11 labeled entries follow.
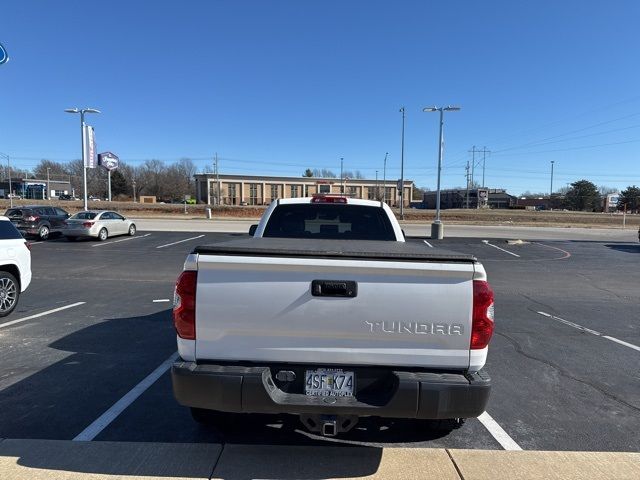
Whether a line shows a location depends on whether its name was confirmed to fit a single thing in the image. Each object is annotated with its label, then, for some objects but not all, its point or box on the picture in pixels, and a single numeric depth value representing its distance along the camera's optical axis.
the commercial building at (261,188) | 114.25
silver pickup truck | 2.69
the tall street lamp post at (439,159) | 26.72
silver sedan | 20.39
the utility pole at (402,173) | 44.49
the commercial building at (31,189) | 116.38
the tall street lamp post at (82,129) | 30.67
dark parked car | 20.62
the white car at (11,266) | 7.00
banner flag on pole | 32.62
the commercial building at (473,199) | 118.75
